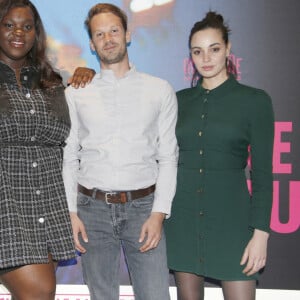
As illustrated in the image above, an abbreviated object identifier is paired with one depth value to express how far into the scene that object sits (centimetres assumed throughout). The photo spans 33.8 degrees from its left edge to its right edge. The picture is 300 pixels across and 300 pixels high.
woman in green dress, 218
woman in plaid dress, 200
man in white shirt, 225
